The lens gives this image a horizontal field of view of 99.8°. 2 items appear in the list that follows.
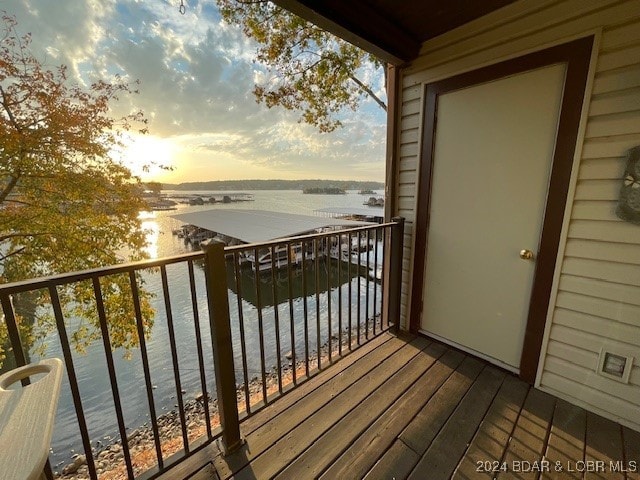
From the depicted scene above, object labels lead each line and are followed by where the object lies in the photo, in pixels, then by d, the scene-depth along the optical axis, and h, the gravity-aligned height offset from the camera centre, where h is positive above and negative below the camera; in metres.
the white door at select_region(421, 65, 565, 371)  1.71 -0.11
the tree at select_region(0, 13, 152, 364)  4.54 +0.11
